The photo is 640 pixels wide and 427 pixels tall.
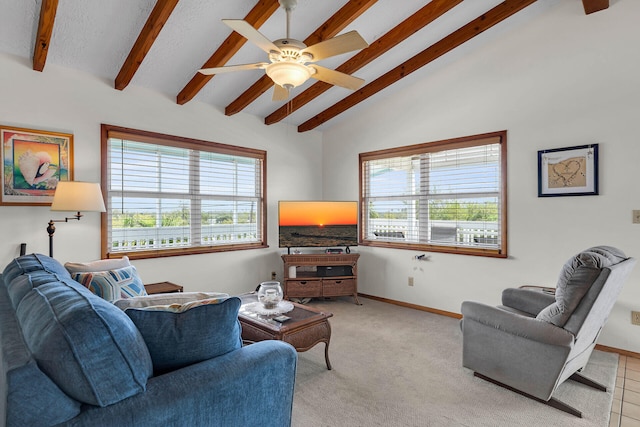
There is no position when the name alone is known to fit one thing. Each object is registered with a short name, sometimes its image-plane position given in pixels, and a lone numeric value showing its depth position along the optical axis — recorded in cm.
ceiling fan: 215
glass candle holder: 269
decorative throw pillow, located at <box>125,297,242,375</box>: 126
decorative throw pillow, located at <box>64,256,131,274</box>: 257
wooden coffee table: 244
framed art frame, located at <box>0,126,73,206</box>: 302
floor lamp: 291
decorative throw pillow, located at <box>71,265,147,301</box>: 239
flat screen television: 471
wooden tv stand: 459
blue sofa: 95
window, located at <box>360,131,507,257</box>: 394
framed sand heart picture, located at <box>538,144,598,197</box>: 326
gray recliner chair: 210
